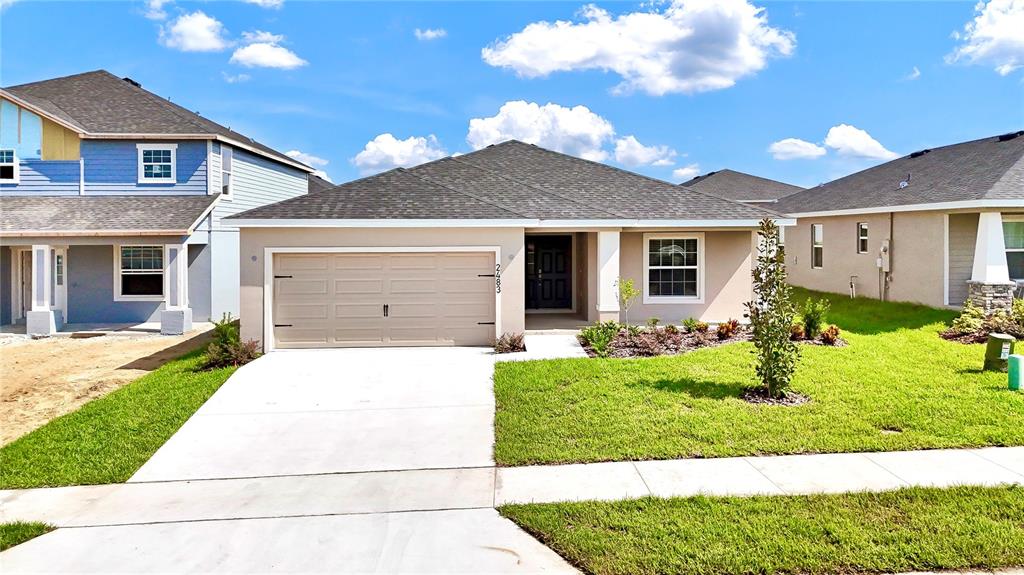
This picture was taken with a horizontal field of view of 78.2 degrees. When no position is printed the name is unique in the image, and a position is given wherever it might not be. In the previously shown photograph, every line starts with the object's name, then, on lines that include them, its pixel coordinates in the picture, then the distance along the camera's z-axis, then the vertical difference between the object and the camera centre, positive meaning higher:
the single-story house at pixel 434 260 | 12.98 +0.34
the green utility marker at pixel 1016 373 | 9.01 -1.38
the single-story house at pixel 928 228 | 14.99 +1.33
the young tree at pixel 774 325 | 8.69 -0.69
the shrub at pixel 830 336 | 12.60 -1.20
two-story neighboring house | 18.53 +2.32
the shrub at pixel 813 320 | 13.02 -0.91
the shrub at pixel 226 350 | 11.91 -1.45
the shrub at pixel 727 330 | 13.17 -1.13
